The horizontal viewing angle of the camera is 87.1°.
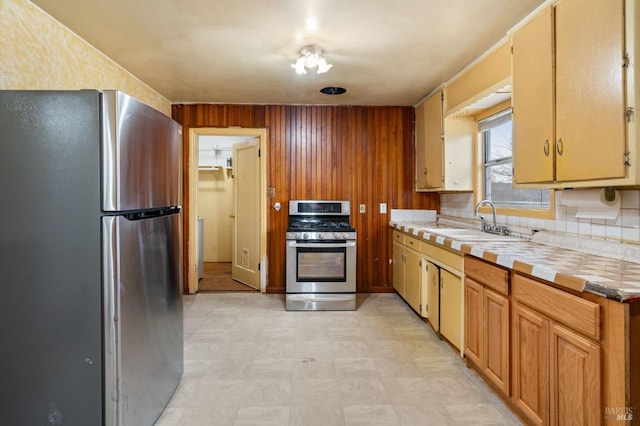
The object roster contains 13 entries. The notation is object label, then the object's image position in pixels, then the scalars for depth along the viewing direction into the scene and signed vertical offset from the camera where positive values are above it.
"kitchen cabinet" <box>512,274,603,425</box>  1.31 -0.66
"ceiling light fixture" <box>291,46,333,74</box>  2.67 +1.21
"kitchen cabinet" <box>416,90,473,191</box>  3.49 +0.62
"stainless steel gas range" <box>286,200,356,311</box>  3.70 -0.65
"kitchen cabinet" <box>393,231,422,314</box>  3.36 -0.66
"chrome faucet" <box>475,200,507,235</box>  2.77 -0.16
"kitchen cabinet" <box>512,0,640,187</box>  1.48 +0.58
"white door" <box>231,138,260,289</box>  4.40 -0.04
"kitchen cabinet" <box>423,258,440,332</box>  2.89 -0.74
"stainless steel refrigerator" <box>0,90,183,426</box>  1.42 -0.19
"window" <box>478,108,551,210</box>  2.71 +0.39
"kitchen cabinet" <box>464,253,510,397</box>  1.90 -0.70
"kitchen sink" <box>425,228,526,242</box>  2.56 -0.22
